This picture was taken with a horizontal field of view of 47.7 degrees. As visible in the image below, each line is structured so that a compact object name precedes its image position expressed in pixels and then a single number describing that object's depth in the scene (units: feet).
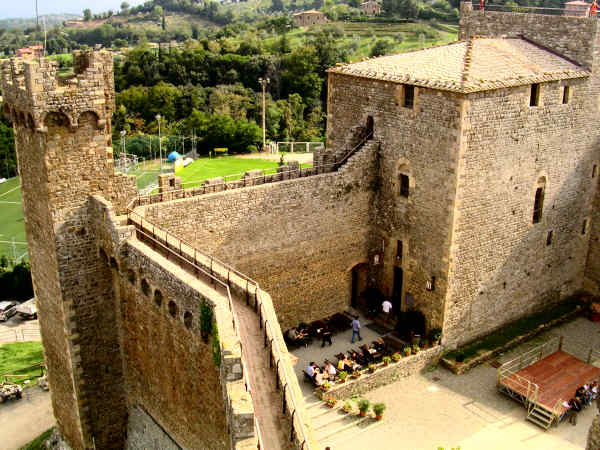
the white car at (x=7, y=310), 122.52
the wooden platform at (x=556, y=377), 69.82
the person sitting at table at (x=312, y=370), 70.13
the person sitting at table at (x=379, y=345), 76.23
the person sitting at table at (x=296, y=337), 76.64
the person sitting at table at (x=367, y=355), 73.87
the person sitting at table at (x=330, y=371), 70.03
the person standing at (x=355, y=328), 77.63
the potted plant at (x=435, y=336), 75.87
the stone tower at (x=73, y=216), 56.90
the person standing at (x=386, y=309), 79.82
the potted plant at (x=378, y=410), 66.28
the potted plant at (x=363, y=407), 66.49
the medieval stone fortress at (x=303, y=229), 51.24
